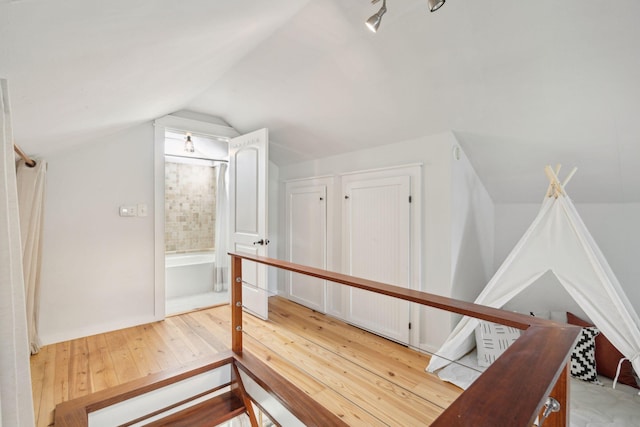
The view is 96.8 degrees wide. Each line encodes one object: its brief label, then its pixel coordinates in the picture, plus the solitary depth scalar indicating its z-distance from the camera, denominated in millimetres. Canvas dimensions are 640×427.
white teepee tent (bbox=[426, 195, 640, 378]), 1824
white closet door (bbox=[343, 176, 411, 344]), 2701
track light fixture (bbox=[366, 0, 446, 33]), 1304
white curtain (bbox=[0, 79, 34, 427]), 736
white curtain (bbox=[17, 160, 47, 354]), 2209
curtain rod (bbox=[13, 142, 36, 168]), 1873
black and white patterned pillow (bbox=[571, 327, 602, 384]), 2156
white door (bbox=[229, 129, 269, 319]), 3105
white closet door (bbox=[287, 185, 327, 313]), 3539
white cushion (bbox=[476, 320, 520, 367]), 2395
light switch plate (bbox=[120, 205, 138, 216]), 2970
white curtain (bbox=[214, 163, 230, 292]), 4551
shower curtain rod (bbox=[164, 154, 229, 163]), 4508
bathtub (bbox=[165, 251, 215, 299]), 4195
